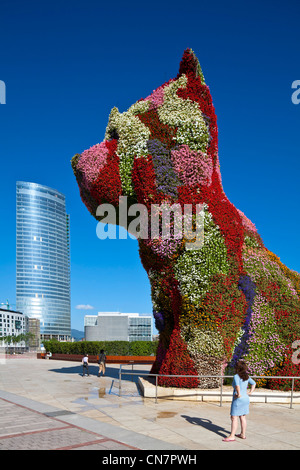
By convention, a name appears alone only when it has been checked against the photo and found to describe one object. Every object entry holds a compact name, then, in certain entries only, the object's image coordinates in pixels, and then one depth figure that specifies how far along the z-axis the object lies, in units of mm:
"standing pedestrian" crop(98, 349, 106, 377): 18797
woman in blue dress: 7031
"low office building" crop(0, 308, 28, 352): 149625
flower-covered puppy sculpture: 11438
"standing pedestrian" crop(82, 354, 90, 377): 18828
